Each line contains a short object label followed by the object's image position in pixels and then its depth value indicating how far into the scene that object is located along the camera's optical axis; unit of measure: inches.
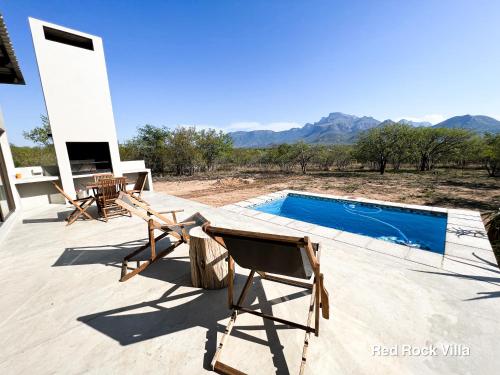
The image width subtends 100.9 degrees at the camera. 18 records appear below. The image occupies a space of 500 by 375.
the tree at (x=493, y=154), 520.8
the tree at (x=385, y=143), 728.3
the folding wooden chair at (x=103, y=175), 319.9
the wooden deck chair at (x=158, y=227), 117.9
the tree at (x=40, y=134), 843.4
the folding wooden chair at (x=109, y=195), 221.9
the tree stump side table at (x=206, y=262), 100.5
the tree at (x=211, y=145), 802.2
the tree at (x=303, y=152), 792.3
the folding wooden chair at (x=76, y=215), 217.3
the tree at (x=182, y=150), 729.6
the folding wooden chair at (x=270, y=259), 60.9
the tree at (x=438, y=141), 759.1
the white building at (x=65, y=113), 272.3
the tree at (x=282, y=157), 817.2
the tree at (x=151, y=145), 796.6
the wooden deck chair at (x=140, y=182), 257.3
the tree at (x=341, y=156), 906.4
